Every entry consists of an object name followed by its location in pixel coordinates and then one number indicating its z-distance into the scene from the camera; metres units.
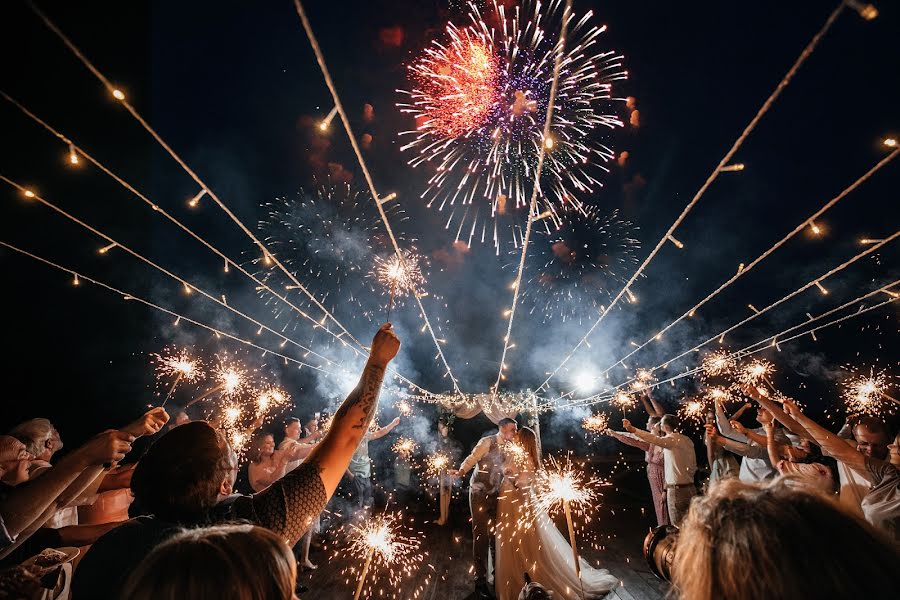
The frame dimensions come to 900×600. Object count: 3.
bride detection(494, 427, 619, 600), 4.98
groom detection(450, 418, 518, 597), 5.54
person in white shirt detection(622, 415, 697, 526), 5.90
